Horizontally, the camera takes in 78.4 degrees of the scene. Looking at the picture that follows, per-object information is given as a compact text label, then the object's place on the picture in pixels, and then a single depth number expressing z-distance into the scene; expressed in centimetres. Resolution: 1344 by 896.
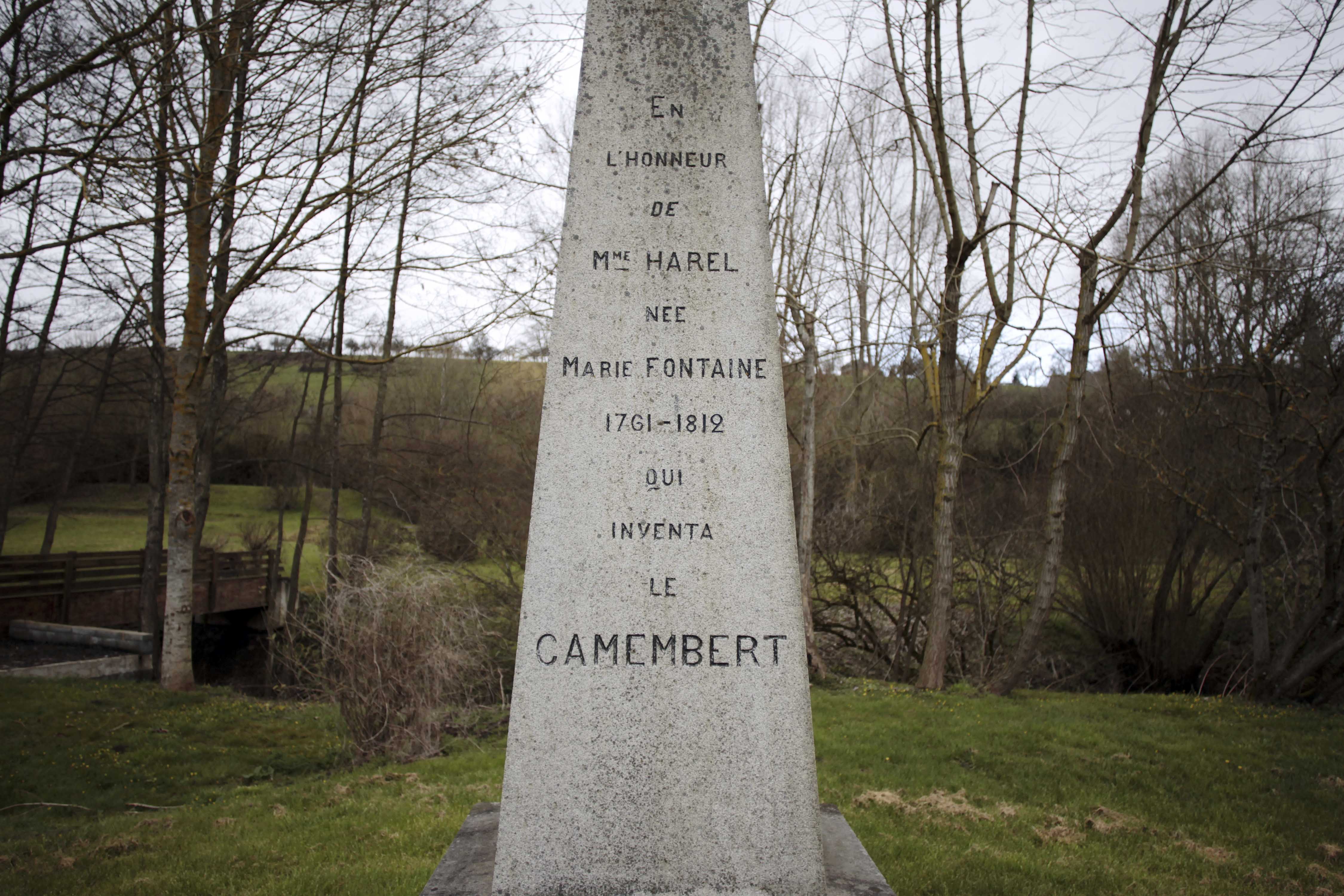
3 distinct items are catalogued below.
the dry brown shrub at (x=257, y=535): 2142
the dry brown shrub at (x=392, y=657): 791
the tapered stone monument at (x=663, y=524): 297
